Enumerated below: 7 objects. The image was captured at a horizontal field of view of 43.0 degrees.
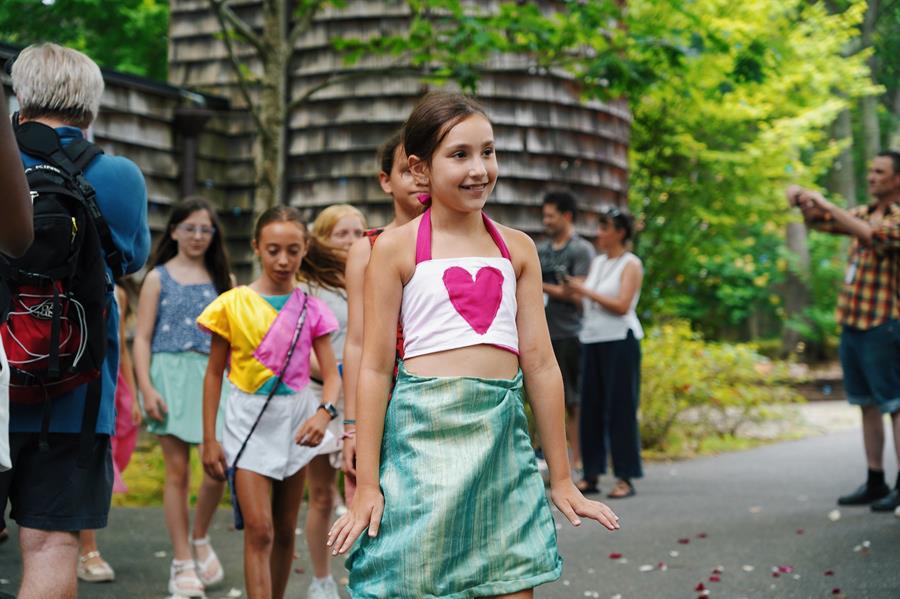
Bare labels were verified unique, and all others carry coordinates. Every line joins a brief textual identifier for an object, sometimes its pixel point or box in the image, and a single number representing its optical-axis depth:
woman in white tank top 8.12
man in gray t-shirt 8.58
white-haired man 3.33
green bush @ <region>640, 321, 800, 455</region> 11.21
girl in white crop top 2.91
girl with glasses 5.59
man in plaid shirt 7.08
